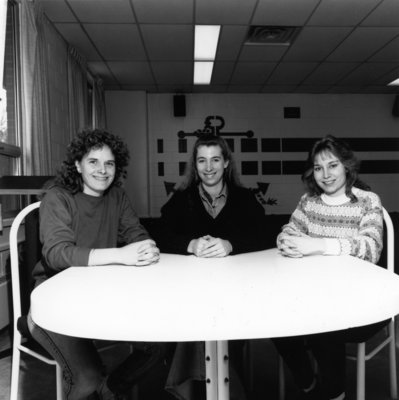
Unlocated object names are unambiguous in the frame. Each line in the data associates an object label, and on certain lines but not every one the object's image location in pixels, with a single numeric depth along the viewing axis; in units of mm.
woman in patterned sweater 1230
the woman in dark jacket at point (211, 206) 1714
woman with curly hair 1114
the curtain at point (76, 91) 4562
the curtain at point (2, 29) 2545
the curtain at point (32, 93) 3148
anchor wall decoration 6945
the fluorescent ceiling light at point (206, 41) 4156
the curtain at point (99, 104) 5824
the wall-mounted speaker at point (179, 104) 6789
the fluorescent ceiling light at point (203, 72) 5320
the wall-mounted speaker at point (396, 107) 7020
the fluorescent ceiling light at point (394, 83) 6300
